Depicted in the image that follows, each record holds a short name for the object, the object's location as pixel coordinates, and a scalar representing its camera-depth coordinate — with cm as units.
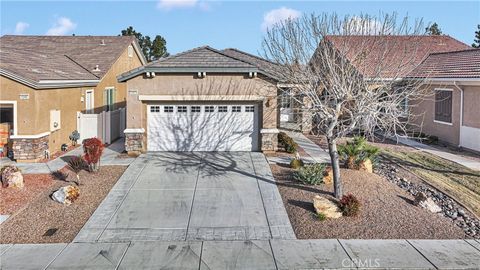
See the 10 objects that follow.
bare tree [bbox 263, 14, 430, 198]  1073
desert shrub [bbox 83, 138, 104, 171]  1279
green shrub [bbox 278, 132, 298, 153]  1639
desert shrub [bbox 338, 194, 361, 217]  945
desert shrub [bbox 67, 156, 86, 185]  1312
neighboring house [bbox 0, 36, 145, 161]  1461
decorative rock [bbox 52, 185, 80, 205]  1034
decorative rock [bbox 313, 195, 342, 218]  941
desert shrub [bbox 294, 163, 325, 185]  1151
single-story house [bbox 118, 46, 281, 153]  1609
